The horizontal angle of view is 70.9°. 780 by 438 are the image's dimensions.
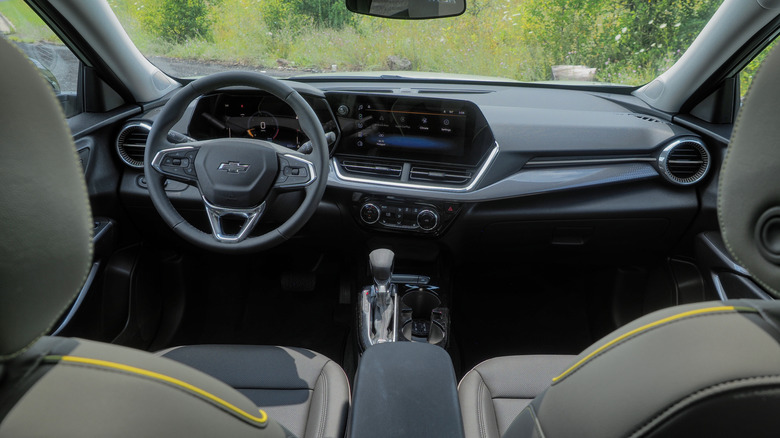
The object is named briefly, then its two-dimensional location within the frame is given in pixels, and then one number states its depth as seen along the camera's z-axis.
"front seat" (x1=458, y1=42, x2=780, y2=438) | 0.57
